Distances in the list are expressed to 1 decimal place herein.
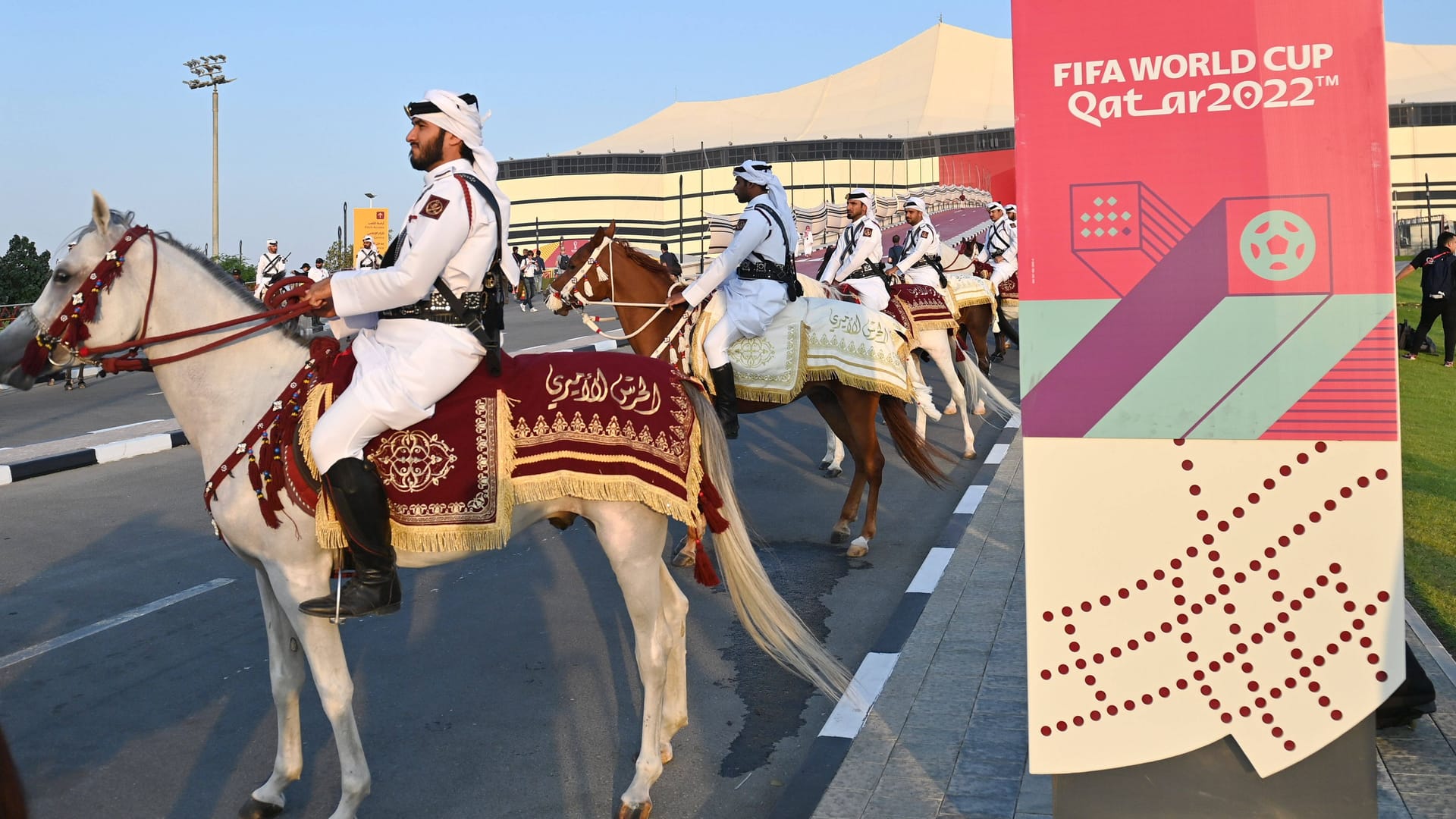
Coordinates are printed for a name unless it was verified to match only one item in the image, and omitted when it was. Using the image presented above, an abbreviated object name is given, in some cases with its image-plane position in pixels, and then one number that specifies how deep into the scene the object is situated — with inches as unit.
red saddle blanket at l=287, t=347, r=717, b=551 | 185.6
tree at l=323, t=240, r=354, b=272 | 1683.1
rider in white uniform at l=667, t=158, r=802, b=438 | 348.2
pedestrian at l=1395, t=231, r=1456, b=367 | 809.5
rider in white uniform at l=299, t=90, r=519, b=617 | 178.2
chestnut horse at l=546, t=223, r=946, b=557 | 354.9
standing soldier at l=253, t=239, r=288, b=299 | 1143.0
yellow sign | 1501.4
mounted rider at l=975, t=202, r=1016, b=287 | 760.3
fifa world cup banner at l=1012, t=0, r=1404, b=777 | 135.0
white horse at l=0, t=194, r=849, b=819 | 182.1
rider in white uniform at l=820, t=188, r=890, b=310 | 474.6
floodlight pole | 1753.2
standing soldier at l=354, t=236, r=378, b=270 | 846.5
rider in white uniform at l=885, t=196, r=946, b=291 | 589.3
